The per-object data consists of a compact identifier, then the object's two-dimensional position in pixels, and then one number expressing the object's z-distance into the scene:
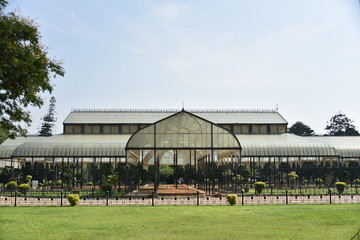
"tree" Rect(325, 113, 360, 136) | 139.00
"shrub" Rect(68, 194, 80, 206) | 30.48
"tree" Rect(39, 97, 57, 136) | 114.56
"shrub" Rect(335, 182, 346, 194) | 44.19
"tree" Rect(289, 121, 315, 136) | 133.75
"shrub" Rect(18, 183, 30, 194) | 44.30
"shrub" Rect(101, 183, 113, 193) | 42.50
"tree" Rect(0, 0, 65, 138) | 19.11
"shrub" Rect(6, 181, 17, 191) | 49.39
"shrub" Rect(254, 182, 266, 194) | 44.34
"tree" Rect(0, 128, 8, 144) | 87.16
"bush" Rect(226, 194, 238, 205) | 30.91
